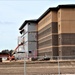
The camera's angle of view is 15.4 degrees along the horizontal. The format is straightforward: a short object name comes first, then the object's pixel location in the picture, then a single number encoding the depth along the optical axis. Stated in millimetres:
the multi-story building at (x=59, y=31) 88750
